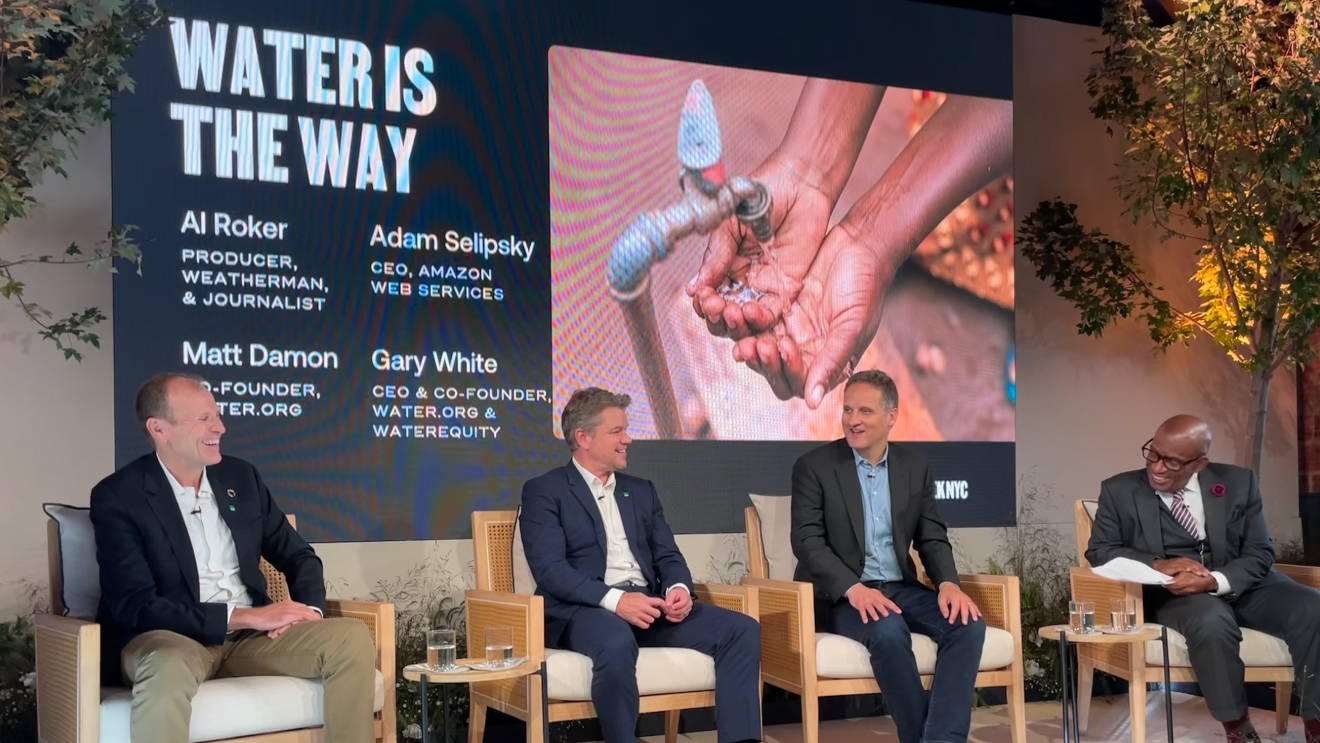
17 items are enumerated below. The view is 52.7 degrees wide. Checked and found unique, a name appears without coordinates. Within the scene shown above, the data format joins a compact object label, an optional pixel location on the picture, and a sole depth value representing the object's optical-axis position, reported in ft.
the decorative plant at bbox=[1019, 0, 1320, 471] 18.70
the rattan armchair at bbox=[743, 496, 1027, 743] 13.64
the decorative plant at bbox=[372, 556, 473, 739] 15.35
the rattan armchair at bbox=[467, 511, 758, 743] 12.51
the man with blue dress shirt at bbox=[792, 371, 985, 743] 13.93
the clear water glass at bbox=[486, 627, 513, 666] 11.68
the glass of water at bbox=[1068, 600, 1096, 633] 13.65
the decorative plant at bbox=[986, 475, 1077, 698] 18.70
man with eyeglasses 14.07
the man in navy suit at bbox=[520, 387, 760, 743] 12.72
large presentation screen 15.20
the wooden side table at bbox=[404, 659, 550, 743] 11.18
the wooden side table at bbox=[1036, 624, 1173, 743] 13.25
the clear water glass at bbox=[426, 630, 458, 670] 11.58
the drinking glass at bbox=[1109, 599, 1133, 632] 13.73
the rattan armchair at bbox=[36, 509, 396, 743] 10.59
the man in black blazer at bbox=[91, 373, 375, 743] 11.21
